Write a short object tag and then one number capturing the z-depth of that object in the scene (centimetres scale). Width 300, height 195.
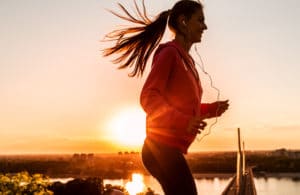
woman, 272
